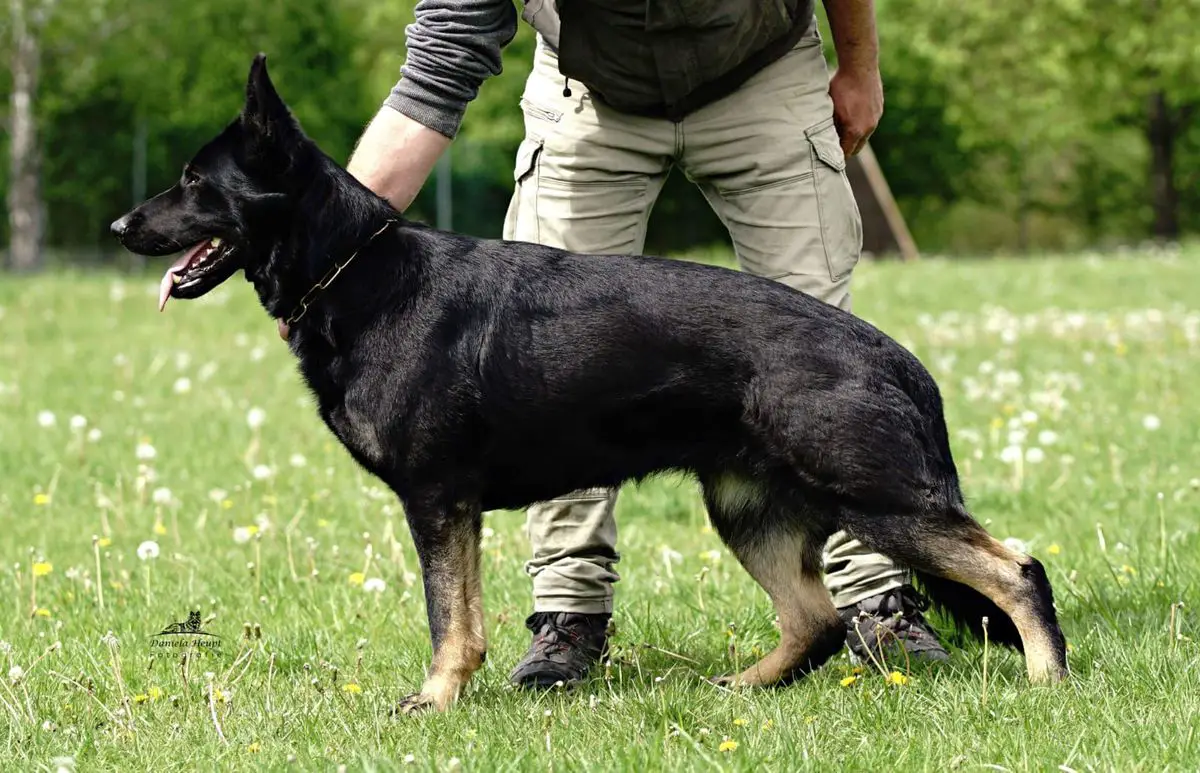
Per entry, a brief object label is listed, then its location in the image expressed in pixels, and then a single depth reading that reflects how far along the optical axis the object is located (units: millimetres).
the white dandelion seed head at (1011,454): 11914
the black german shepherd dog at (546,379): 7520
